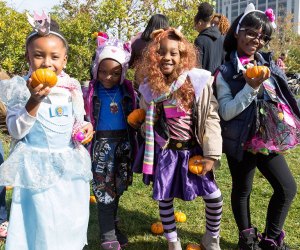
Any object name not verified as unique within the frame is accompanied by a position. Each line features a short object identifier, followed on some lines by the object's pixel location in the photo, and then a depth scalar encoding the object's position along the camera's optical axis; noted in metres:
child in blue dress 2.06
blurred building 69.78
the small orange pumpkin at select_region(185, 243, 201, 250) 2.85
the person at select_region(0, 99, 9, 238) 2.94
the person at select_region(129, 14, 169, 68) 3.35
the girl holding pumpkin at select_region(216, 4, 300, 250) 2.47
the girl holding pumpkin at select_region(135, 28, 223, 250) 2.42
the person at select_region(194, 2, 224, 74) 4.35
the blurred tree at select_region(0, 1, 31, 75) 6.86
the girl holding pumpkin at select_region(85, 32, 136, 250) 2.68
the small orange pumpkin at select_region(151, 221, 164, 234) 3.18
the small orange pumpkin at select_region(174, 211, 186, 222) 3.37
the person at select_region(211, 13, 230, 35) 5.30
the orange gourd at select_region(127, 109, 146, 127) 2.58
